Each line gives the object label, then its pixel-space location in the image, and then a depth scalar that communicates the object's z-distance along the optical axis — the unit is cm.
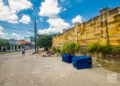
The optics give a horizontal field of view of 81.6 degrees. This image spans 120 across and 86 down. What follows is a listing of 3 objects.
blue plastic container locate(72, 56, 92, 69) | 478
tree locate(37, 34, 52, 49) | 1860
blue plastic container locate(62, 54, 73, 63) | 670
